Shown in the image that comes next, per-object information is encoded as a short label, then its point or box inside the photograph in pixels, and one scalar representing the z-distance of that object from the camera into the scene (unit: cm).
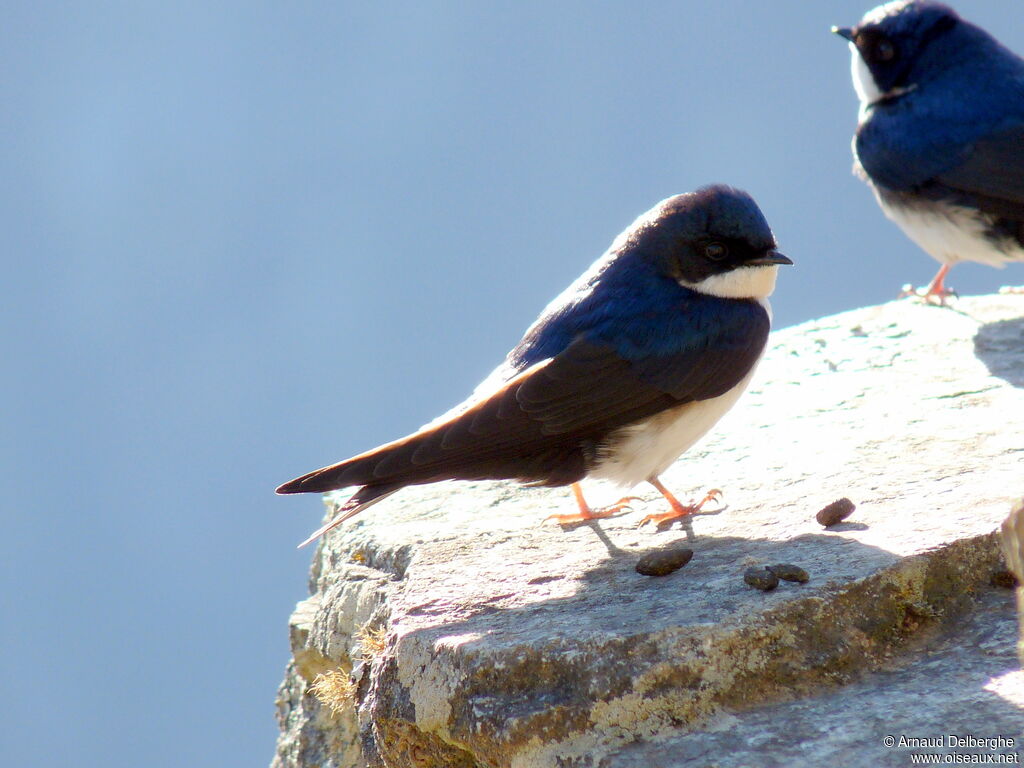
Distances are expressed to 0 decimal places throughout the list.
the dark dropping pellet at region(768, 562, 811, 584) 593
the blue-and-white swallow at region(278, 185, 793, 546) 710
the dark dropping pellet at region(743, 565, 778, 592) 593
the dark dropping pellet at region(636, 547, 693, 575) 665
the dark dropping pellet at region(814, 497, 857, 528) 691
